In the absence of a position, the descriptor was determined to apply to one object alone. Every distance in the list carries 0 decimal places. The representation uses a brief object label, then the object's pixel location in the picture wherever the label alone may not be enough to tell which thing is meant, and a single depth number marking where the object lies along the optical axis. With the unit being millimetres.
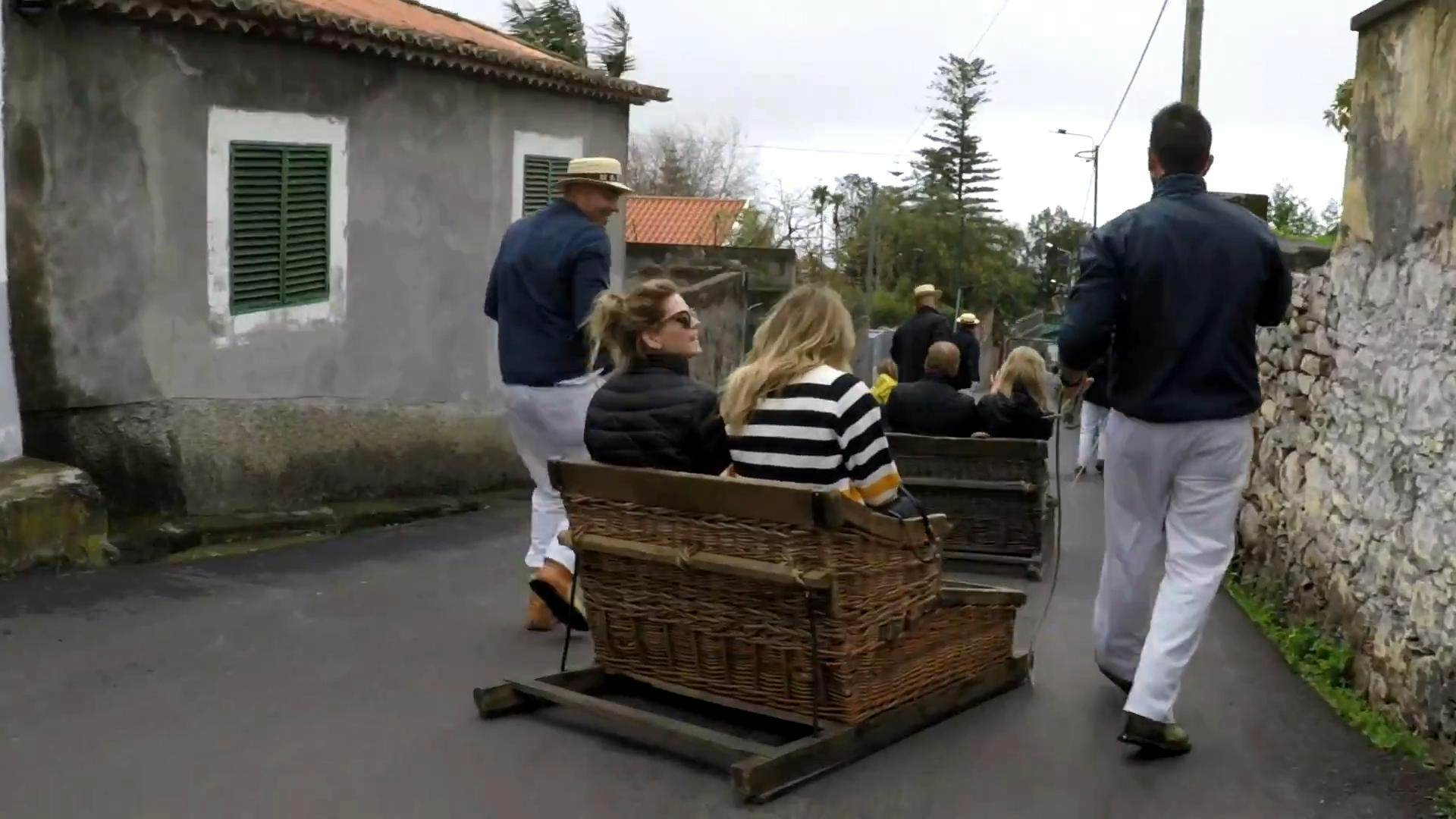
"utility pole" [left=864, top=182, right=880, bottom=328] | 56328
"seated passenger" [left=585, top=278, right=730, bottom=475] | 5223
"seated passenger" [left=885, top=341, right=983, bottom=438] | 8969
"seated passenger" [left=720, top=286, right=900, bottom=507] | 5012
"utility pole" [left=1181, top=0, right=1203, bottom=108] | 20219
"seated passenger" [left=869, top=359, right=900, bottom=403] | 11539
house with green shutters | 8406
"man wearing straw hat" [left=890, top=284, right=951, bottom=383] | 12828
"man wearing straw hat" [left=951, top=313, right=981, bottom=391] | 13030
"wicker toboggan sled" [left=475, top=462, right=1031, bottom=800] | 4762
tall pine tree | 78000
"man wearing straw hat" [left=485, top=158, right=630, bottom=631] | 6746
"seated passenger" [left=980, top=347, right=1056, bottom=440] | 8805
